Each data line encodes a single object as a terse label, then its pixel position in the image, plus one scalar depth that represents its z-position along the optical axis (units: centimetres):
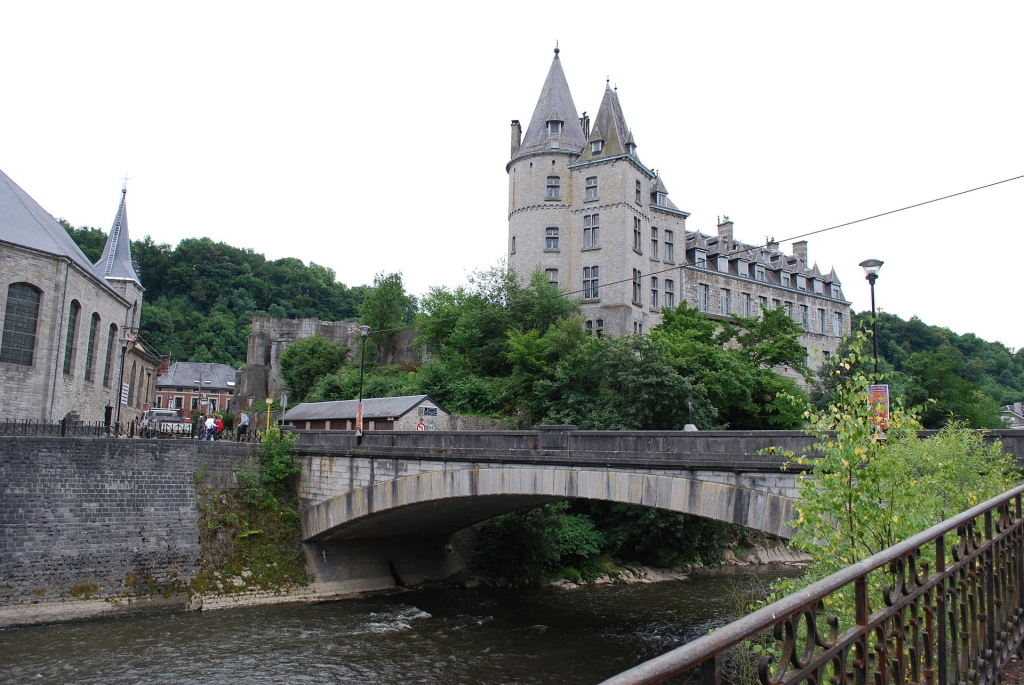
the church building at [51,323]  3059
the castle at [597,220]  4547
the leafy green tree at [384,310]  5153
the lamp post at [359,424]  2434
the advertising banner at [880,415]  839
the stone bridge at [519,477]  1495
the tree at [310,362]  5162
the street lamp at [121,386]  2807
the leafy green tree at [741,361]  3684
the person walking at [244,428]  3045
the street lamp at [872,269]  1559
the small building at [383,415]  3312
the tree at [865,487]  799
